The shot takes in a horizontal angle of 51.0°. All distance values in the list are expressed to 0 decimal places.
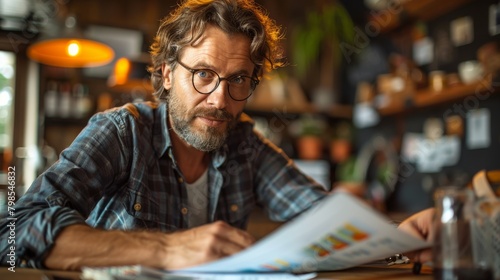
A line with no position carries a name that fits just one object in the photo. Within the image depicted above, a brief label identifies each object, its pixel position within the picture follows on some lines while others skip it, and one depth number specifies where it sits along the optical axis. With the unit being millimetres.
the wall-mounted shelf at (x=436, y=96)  2696
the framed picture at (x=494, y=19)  2742
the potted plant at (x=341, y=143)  4178
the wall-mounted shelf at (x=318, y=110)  4170
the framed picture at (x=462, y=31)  2954
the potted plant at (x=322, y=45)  4118
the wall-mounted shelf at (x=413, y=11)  3096
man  963
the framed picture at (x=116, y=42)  3912
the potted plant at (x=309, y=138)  4160
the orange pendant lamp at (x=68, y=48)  2729
